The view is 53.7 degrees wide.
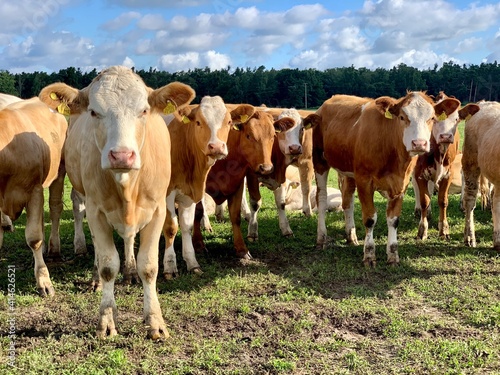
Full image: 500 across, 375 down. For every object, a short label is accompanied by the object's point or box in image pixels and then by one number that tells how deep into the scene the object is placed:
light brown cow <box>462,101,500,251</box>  7.90
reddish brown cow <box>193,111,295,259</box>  7.73
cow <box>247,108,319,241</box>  8.76
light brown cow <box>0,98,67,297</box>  6.02
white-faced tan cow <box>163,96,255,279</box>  6.67
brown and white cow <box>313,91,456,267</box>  6.75
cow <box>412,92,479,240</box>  8.55
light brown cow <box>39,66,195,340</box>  4.30
